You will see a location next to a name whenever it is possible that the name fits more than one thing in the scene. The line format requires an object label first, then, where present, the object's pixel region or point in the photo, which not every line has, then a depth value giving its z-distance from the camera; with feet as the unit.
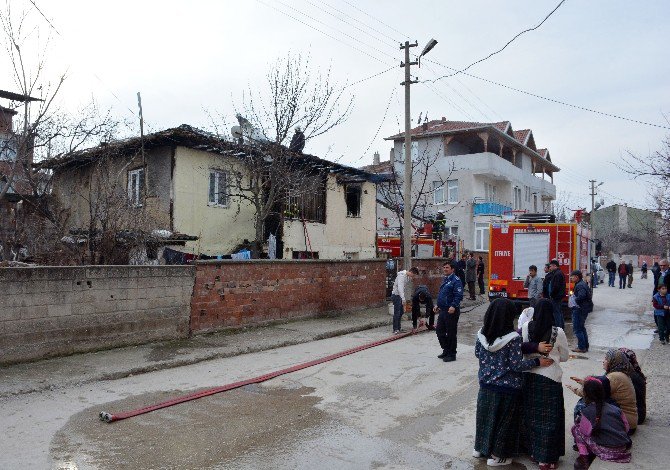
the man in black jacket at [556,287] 41.27
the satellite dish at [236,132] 58.12
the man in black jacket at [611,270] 107.14
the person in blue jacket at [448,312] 33.27
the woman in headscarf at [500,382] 16.94
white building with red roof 122.52
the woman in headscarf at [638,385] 19.67
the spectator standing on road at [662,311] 39.70
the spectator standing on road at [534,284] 46.09
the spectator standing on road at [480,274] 79.51
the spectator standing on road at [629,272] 104.65
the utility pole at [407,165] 54.70
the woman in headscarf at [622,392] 18.34
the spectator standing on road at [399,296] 43.47
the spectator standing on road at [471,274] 71.77
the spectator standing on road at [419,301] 45.73
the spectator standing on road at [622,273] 102.68
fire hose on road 20.71
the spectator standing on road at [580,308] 36.99
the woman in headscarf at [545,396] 16.80
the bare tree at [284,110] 57.47
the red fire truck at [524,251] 52.90
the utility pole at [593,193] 180.65
